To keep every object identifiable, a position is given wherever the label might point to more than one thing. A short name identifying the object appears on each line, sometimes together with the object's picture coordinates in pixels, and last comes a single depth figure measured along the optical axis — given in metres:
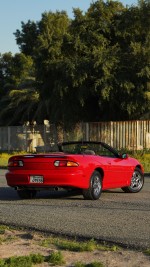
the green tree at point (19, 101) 44.08
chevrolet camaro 12.70
